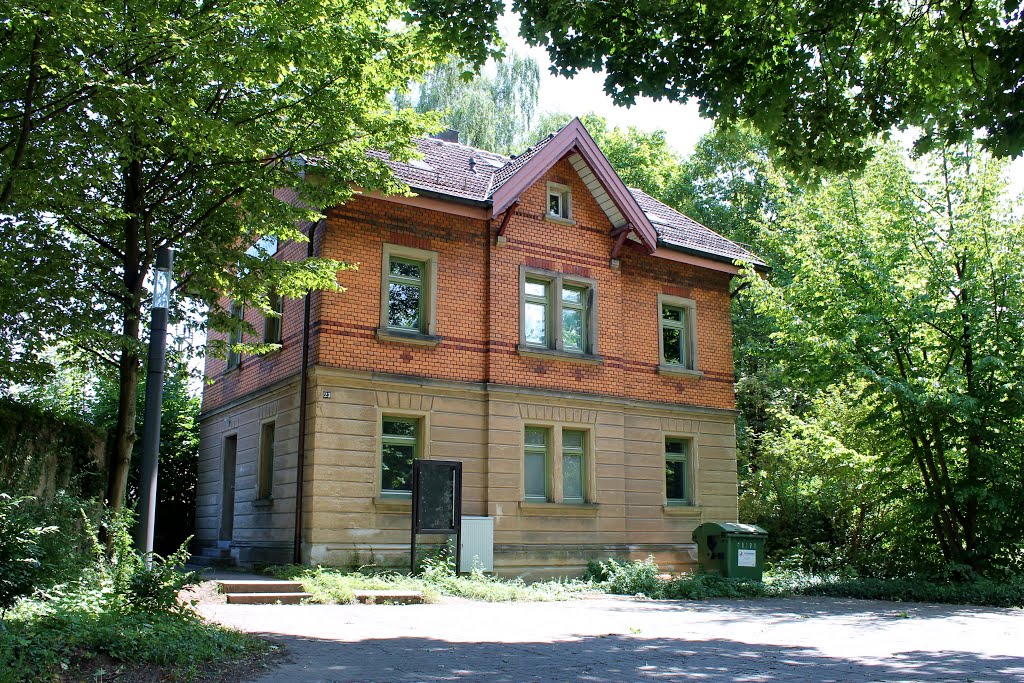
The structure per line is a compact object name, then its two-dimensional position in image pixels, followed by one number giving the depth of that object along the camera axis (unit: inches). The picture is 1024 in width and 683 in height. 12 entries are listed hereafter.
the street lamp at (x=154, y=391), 394.9
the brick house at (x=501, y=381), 663.8
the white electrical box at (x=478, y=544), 657.0
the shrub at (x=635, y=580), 655.3
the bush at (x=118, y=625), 259.1
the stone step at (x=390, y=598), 525.0
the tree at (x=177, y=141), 382.9
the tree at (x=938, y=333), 681.0
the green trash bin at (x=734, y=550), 697.6
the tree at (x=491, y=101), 1315.2
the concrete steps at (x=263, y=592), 512.4
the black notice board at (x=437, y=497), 596.1
